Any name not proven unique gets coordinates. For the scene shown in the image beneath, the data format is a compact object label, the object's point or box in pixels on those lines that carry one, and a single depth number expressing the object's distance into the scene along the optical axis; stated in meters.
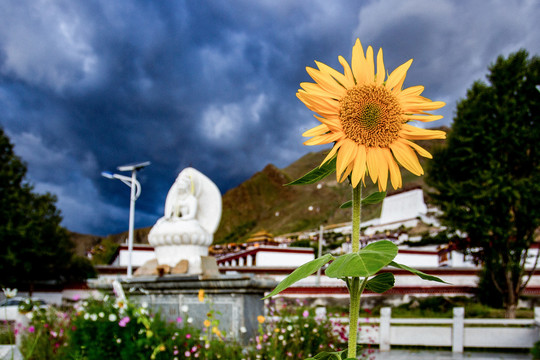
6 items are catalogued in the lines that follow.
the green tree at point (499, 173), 14.89
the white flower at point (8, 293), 3.30
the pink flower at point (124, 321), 4.79
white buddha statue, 8.66
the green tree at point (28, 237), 17.83
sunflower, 0.93
